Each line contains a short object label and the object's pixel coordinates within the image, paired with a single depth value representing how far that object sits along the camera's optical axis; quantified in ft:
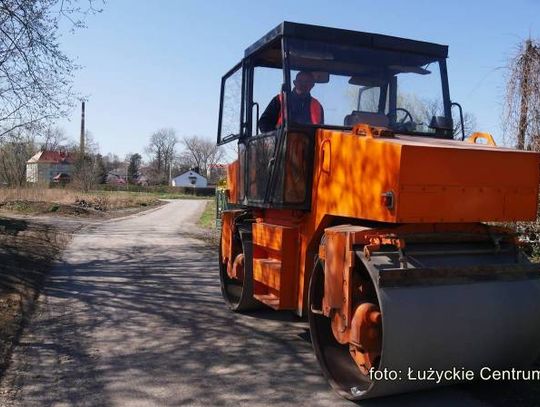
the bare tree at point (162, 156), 371.97
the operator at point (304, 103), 17.19
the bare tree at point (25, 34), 34.19
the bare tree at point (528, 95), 25.13
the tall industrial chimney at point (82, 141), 151.81
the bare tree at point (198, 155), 378.28
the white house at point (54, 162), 303.68
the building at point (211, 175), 363.44
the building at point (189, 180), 348.38
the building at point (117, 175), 349.82
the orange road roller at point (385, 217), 12.50
